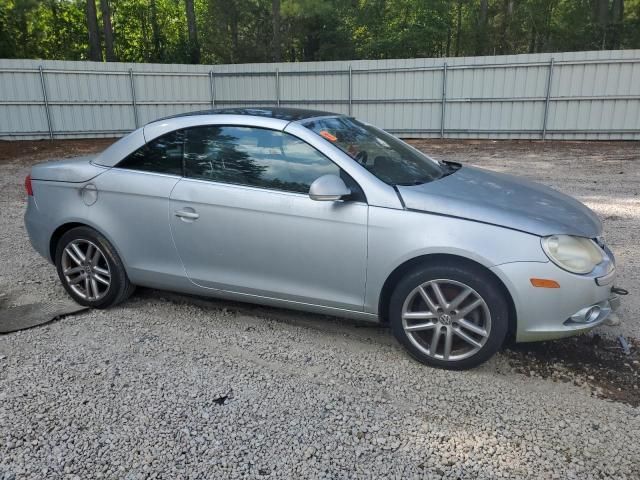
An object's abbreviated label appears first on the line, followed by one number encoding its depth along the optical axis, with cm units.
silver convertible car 296
